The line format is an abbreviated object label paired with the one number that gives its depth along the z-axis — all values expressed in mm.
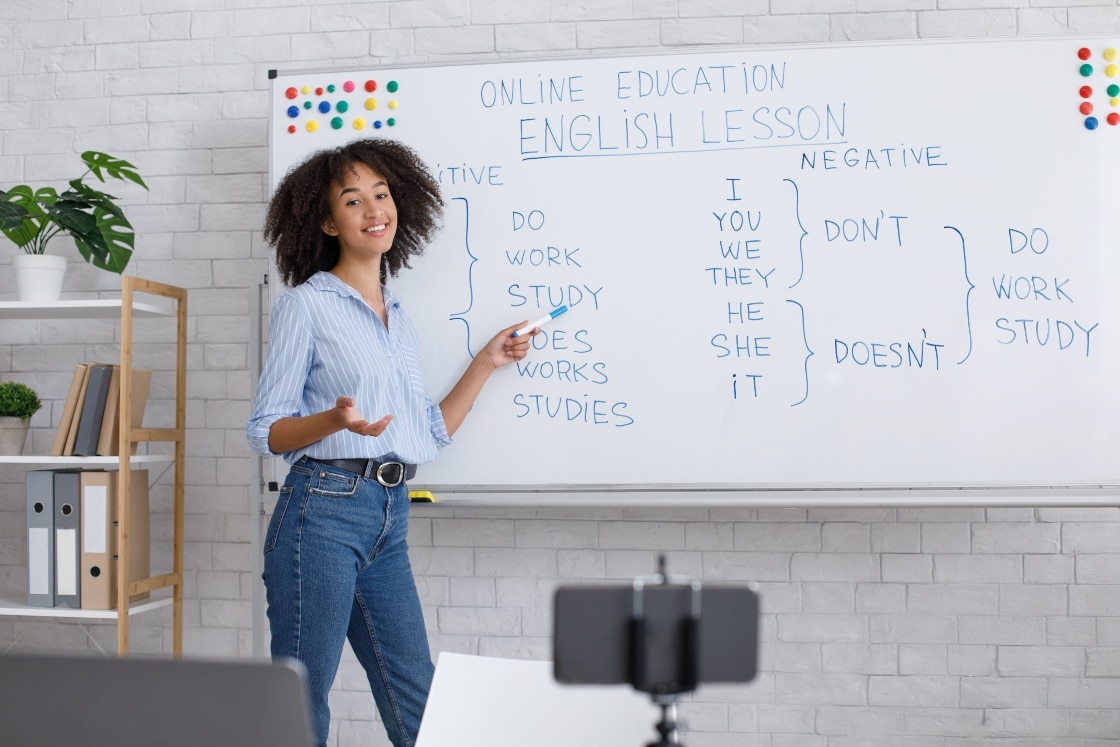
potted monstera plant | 2207
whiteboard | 1980
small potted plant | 2252
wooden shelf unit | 2141
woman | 1659
